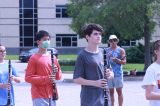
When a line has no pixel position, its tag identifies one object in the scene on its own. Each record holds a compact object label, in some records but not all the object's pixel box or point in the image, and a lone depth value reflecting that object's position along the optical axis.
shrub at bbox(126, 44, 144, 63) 42.47
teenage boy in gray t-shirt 6.23
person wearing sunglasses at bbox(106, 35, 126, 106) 11.38
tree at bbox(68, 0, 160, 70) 24.25
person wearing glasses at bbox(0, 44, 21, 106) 7.43
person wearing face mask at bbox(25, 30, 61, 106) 7.40
